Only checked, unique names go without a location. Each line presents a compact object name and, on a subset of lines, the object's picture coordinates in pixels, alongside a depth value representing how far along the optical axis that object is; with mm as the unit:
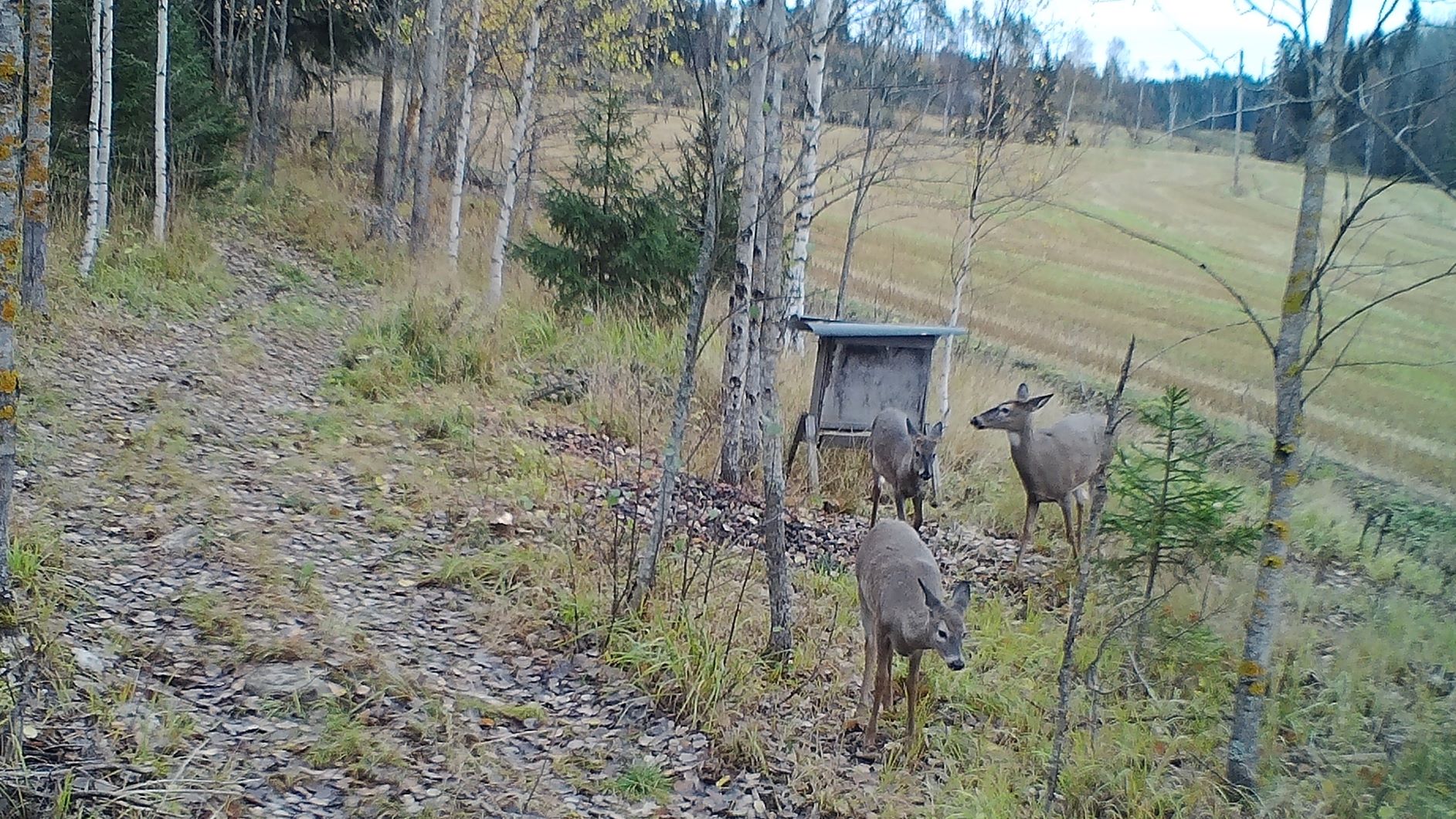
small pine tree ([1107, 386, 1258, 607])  5977
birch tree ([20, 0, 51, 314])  6379
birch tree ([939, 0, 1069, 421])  12359
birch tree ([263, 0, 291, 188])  18531
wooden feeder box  9695
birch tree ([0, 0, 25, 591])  3877
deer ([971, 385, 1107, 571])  8305
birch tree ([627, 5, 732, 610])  5355
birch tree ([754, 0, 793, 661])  5805
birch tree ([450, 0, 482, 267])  15930
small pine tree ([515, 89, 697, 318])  13492
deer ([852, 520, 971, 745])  5098
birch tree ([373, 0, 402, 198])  18734
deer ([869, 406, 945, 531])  8023
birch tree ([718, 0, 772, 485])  7066
